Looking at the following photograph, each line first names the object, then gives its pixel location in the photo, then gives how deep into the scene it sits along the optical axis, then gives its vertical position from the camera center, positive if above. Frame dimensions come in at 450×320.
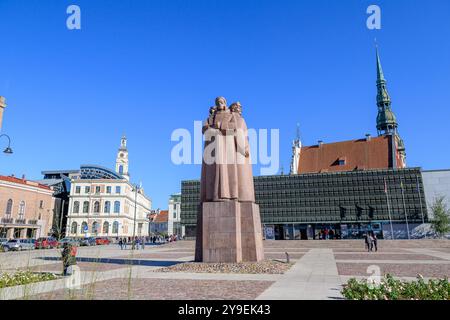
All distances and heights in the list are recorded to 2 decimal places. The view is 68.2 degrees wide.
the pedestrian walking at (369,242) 29.94 -1.16
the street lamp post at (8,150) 18.89 +4.64
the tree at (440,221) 56.50 +1.19
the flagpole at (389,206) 61.67 +4.27
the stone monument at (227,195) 15.05 +1.67
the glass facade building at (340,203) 64.69 +5.31
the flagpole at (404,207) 62.26 +4.09
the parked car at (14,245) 36.73 -1.31
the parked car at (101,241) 55.88 -1.56
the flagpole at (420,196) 62.15 +6.02
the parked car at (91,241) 53.59 -1.45
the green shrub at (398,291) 6.84 -1.31
